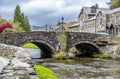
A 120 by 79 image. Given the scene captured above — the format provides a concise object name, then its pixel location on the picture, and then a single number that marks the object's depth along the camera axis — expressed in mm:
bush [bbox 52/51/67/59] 22334
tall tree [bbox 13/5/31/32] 49498
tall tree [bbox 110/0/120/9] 41887
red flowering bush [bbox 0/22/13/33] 32007
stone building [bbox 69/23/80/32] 42115
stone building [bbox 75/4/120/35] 31652
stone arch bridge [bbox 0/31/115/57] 21372
